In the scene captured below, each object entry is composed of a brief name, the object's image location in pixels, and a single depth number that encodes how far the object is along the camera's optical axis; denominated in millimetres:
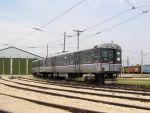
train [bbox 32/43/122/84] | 14140
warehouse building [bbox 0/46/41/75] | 39969
